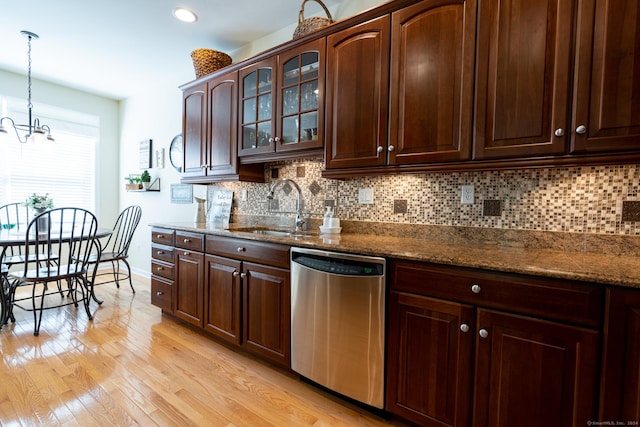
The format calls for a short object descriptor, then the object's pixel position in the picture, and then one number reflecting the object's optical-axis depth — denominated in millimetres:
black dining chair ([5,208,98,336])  2473
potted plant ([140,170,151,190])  4102
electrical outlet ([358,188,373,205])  2205
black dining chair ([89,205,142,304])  3239
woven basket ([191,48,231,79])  2863
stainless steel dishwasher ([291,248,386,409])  1519
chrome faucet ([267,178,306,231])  2459
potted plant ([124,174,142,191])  4129
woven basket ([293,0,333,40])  2178
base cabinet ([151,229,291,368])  1921
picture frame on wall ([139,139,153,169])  4160
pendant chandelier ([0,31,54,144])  2844
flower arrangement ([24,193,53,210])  3010
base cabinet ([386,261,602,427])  1091
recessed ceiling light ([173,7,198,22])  2461
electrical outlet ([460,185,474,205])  1812
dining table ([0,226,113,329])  2387
